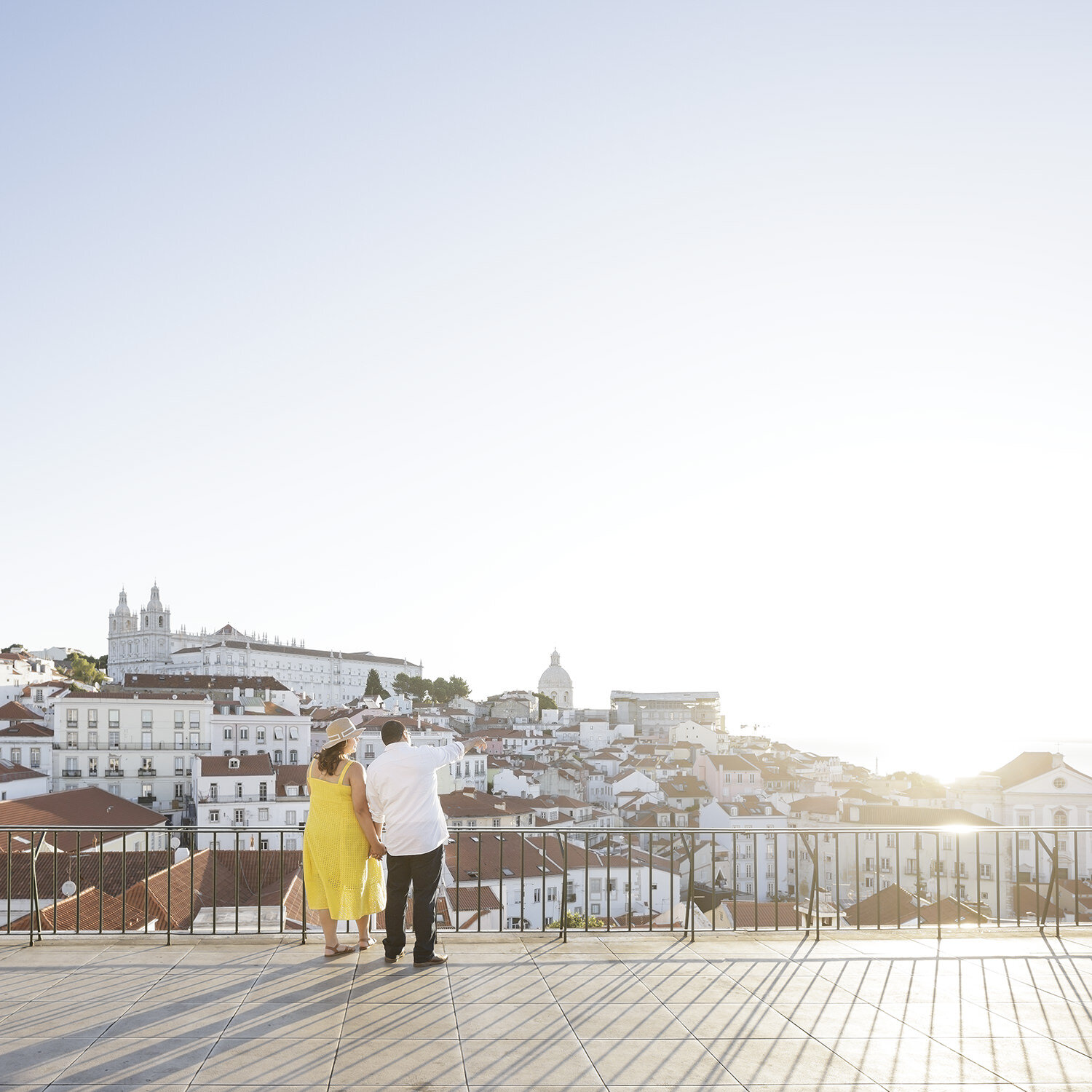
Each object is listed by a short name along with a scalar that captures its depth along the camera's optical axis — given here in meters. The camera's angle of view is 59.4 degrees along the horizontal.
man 6.86
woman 6.95
